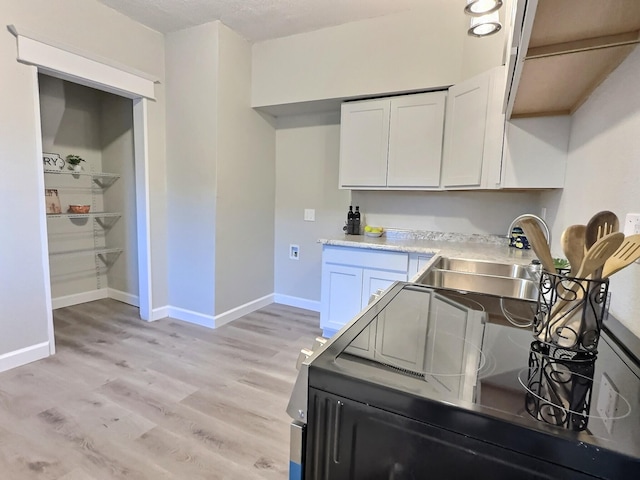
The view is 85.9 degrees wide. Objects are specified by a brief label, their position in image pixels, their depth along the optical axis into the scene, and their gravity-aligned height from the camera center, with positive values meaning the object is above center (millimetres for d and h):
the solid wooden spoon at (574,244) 794 -70
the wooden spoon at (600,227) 792 -27
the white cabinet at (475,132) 2172 +528
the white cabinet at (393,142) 2672 +532
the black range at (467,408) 494 -317
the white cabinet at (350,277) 2648 -572
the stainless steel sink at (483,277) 1703 -365
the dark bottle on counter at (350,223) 3232 -163
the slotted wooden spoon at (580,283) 651 -147
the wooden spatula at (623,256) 687 -83
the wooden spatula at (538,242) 818 -71
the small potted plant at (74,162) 3467 +336
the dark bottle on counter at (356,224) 3224 -168
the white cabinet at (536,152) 1962 +358
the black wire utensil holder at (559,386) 536 -317
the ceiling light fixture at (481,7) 1390 +831
